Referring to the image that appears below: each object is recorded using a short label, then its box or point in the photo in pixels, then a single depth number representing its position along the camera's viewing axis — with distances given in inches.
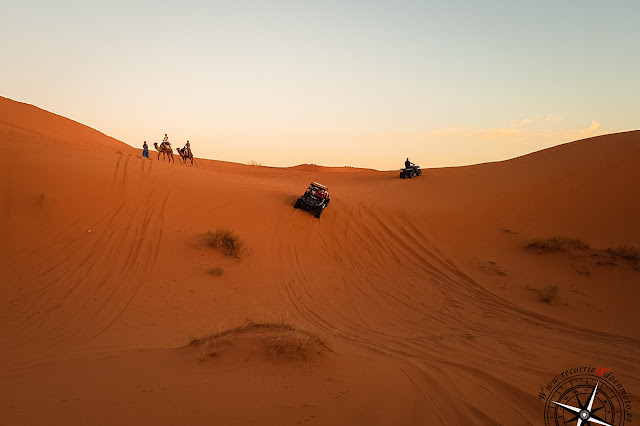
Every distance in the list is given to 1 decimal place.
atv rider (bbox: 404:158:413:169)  1018.9
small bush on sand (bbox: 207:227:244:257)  440.8
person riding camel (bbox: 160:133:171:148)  955.0
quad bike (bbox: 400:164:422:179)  1006.4
